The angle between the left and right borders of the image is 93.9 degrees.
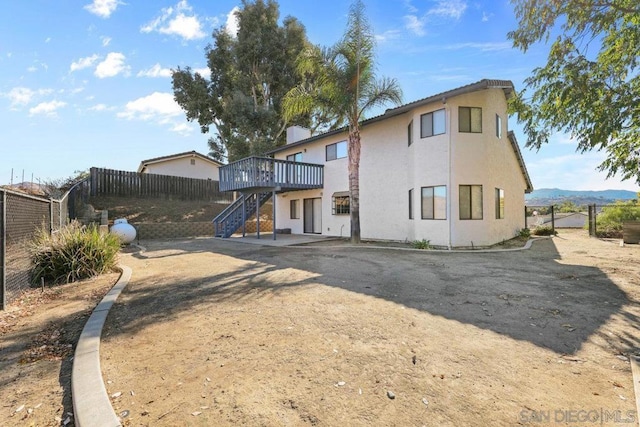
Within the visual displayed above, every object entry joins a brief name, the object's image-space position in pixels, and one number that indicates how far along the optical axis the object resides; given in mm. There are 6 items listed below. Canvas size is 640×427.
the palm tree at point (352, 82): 12117
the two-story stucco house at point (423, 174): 11633
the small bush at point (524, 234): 15760
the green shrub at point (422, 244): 11719
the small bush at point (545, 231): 18312
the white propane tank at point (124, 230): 13347
